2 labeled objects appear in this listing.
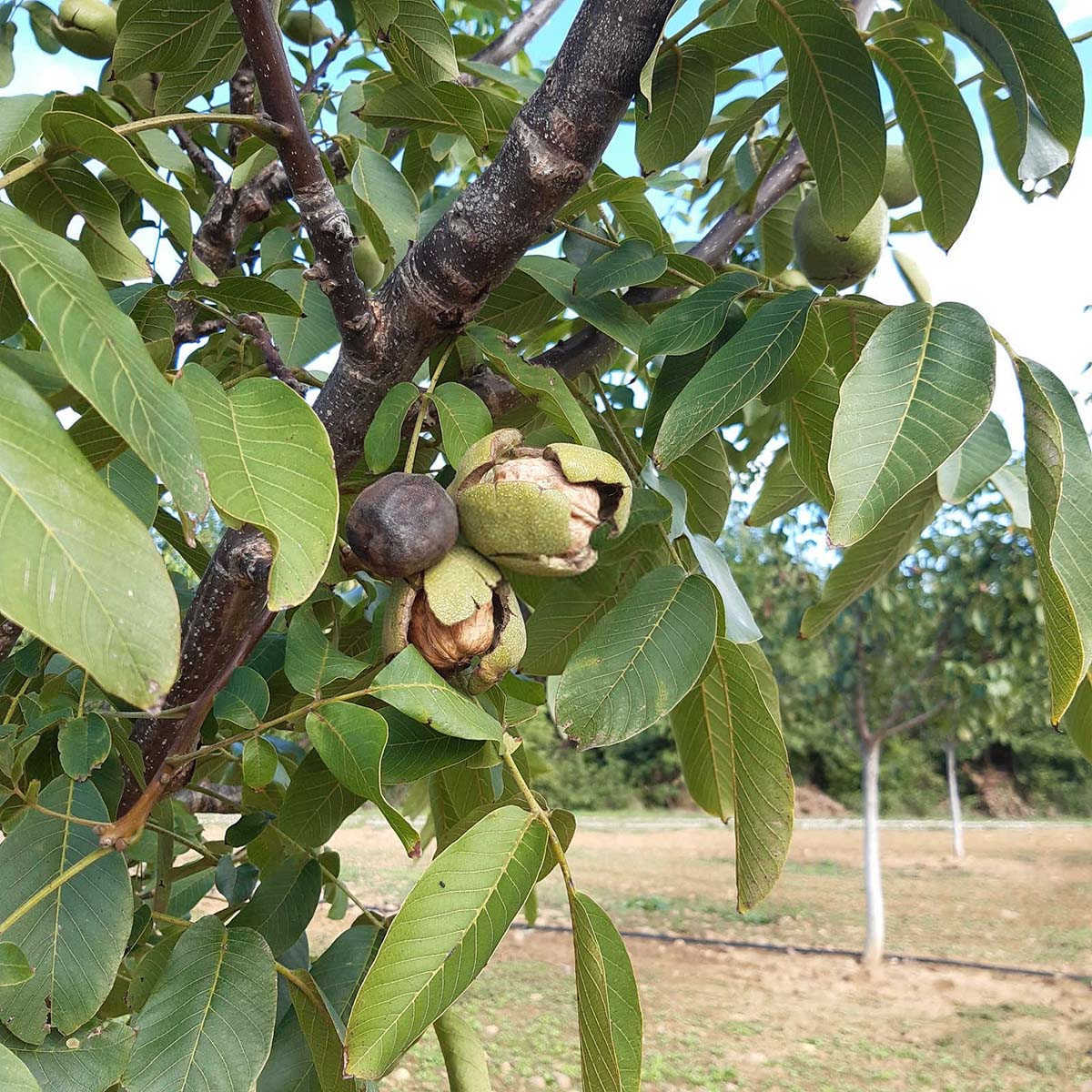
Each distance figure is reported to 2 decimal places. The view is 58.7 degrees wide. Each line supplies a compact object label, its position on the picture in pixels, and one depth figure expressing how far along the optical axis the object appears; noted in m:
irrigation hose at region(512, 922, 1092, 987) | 5.74
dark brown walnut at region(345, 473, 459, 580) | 0.66
